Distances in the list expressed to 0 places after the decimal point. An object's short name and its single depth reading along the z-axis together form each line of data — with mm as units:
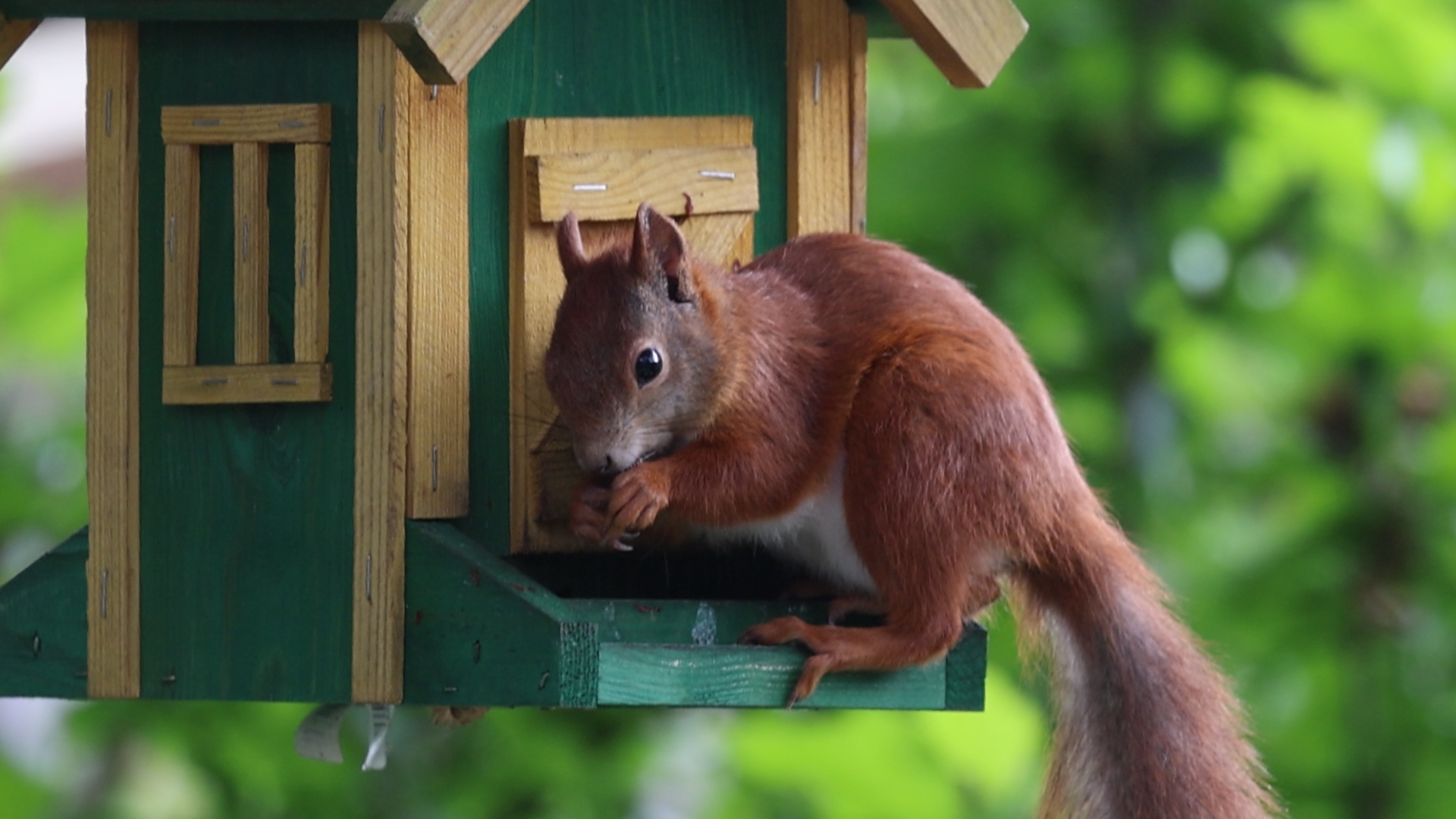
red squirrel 6160
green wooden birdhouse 6082
